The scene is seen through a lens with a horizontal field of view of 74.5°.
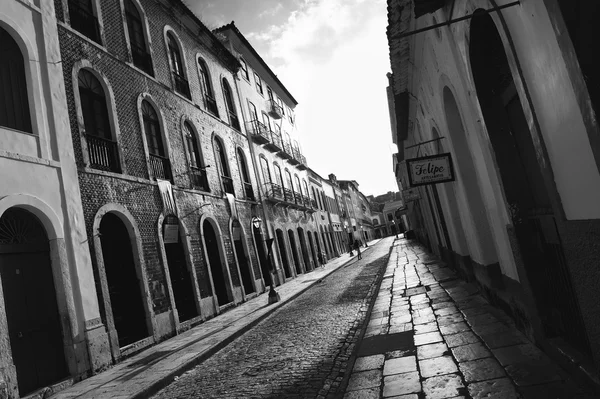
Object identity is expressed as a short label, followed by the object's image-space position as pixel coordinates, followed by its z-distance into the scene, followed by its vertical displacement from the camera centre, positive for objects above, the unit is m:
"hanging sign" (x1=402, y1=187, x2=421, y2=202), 17.00 +1.16
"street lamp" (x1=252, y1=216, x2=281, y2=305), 12.76 -1.44
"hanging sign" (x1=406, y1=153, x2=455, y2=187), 5.89 +0.68
